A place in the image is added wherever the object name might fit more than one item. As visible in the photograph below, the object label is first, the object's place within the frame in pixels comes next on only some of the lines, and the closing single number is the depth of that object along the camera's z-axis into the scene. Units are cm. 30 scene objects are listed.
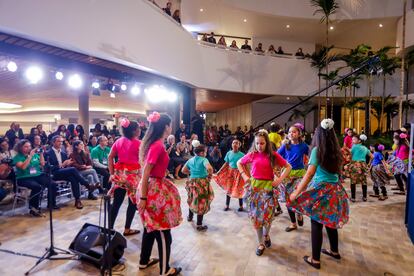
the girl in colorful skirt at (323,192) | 284
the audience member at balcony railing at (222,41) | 1227
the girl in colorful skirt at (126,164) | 356
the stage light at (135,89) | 909
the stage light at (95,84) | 834
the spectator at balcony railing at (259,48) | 1323
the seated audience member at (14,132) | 719
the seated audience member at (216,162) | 942
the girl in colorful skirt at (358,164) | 554
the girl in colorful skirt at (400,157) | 601
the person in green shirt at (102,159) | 627
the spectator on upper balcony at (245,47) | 1285
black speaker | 294
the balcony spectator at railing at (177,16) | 944
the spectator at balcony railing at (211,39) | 1163
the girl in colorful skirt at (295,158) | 396
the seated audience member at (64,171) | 530
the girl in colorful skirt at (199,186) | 409
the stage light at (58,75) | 689
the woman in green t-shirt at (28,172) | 468
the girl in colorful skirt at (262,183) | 316
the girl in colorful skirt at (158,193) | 245
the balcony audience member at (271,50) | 1336
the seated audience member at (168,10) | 901
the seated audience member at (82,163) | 573
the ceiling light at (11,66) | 589
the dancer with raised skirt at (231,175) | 486
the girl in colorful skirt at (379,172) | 582
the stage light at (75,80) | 722
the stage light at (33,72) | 620
